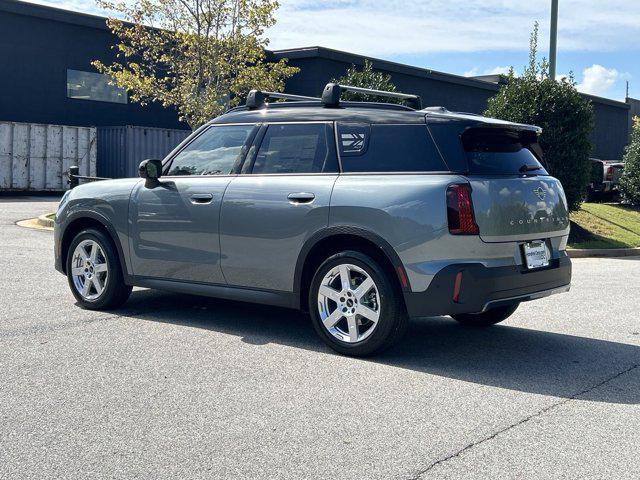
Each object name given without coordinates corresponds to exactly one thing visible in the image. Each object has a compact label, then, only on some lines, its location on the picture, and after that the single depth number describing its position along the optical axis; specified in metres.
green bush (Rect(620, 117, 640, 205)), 21.75
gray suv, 5.50
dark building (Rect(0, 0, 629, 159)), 27.56
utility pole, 16.75
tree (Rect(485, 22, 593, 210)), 16.16
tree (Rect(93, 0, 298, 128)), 19.42
